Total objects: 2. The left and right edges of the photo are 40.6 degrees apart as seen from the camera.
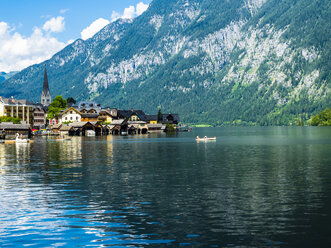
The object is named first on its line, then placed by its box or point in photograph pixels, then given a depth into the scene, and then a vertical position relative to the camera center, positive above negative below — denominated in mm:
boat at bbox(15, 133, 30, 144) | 156500 -2220
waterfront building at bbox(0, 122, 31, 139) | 198375 +2531
